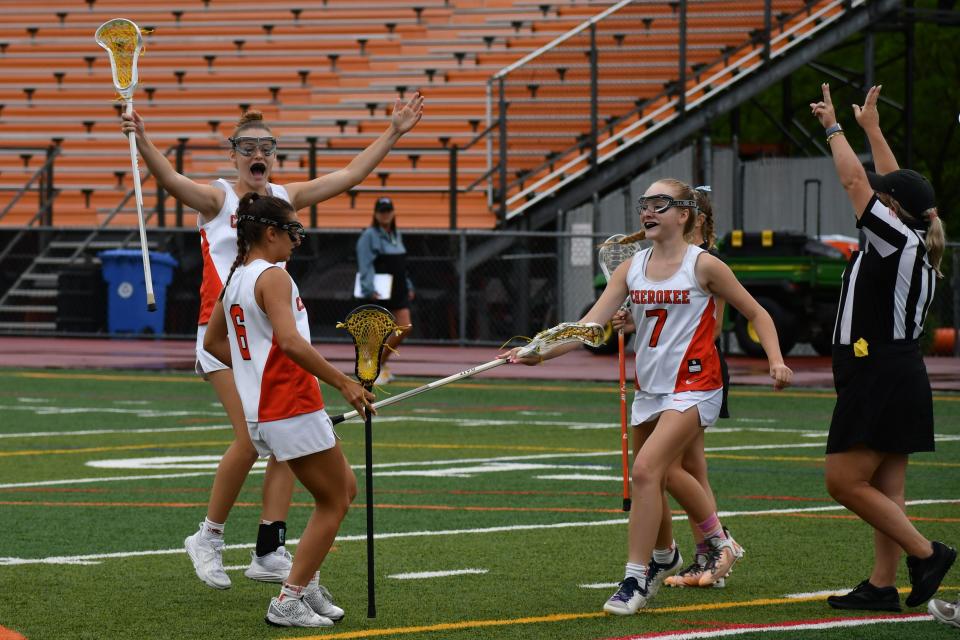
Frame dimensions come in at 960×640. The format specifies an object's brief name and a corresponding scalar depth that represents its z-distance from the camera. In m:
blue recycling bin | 57.37
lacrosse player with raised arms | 16.36
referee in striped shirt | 15.20
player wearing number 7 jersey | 15.59
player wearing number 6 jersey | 14.58
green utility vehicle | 49.06
